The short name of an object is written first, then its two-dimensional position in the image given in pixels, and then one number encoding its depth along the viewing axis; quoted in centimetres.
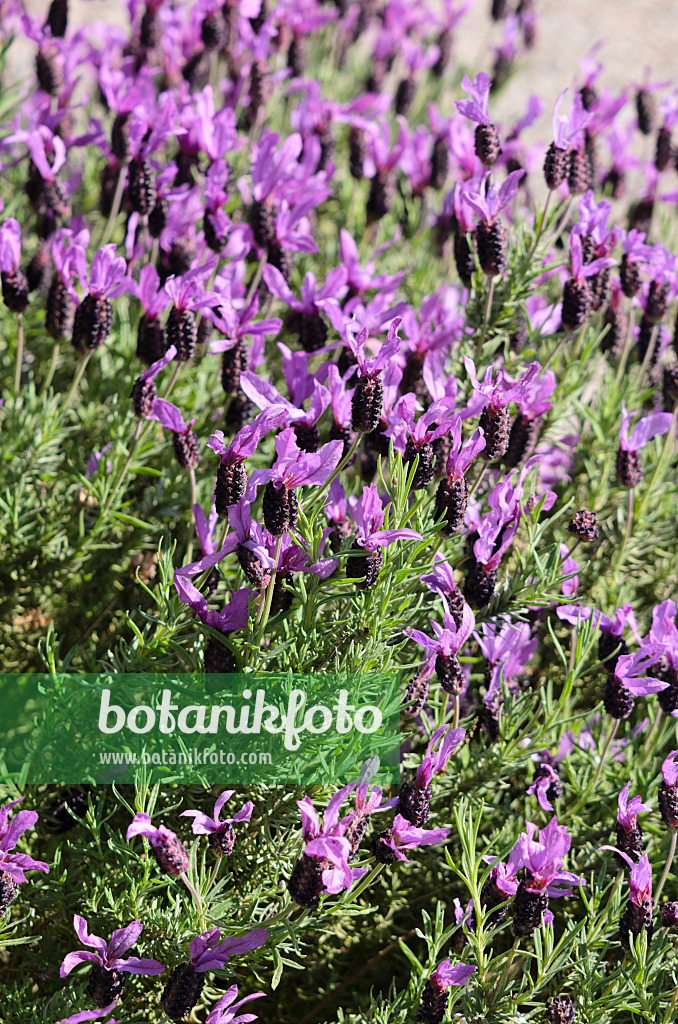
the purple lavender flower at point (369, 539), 163
